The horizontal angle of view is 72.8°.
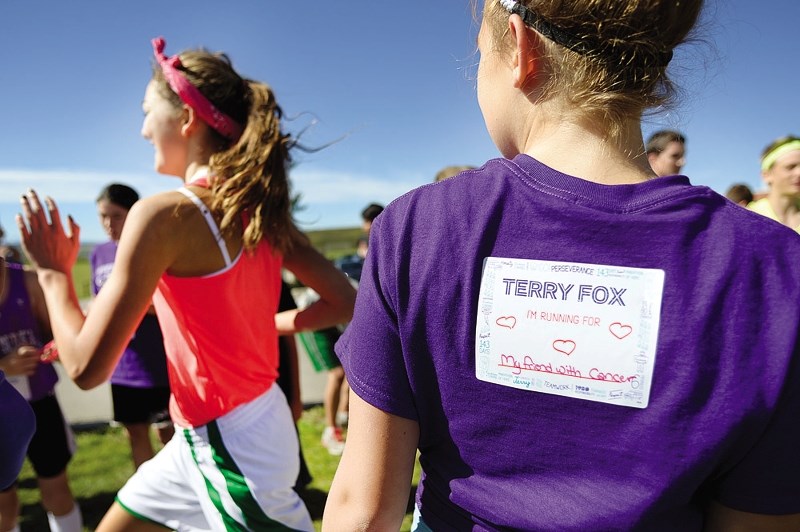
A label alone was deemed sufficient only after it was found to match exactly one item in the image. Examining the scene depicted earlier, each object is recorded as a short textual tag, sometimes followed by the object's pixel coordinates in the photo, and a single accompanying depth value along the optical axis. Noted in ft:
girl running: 5.11
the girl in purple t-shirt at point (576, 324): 2.19
